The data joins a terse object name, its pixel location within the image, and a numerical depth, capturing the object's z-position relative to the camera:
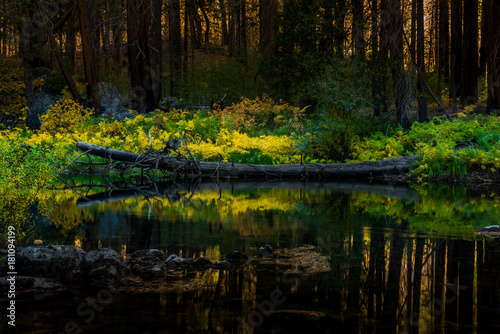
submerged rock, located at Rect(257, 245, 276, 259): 7.05
